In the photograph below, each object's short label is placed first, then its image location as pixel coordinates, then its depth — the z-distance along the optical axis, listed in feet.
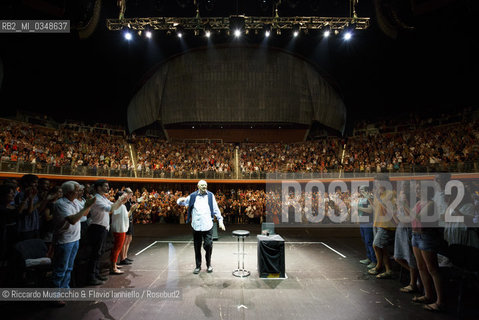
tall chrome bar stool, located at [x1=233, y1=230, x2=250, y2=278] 15.96
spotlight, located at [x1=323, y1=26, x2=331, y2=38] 38.65
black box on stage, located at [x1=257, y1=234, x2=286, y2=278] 15.60
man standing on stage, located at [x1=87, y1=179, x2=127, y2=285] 14.21
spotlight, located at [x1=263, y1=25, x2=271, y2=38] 39.68
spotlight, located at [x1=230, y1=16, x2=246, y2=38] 36.45
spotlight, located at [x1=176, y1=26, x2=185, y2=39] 38.93
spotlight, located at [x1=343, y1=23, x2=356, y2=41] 37.62
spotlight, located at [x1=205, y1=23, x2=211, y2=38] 38.45
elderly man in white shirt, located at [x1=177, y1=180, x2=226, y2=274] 16.28
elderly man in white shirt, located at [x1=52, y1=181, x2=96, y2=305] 10.87
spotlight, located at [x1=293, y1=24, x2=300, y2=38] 39.01
